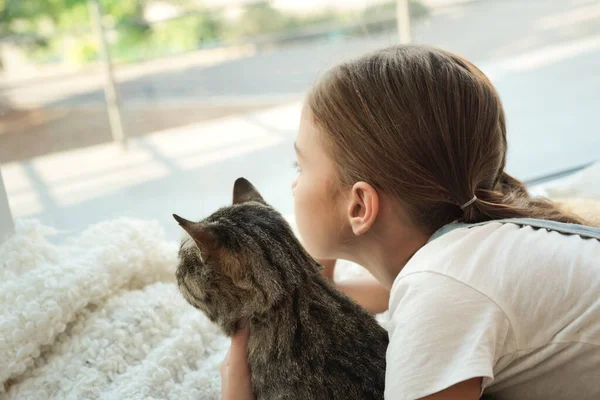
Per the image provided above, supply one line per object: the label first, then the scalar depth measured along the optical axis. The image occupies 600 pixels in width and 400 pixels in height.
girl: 0.80
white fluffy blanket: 1.08
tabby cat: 0.91
